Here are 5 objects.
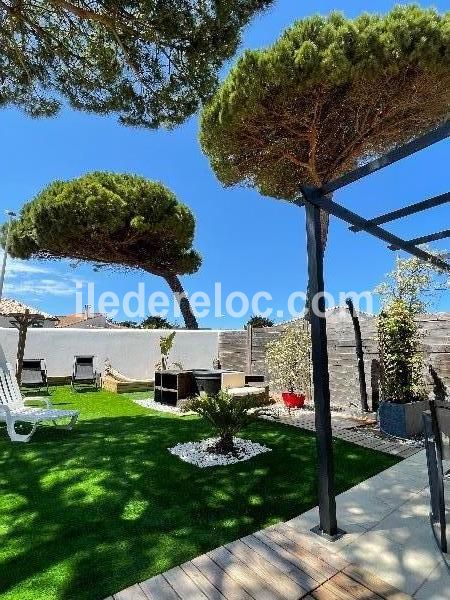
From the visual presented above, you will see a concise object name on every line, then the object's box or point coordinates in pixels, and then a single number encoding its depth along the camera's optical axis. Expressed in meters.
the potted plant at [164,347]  11.87
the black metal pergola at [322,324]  2.89
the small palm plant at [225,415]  4.94
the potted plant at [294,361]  9.05
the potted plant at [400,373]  5.89
